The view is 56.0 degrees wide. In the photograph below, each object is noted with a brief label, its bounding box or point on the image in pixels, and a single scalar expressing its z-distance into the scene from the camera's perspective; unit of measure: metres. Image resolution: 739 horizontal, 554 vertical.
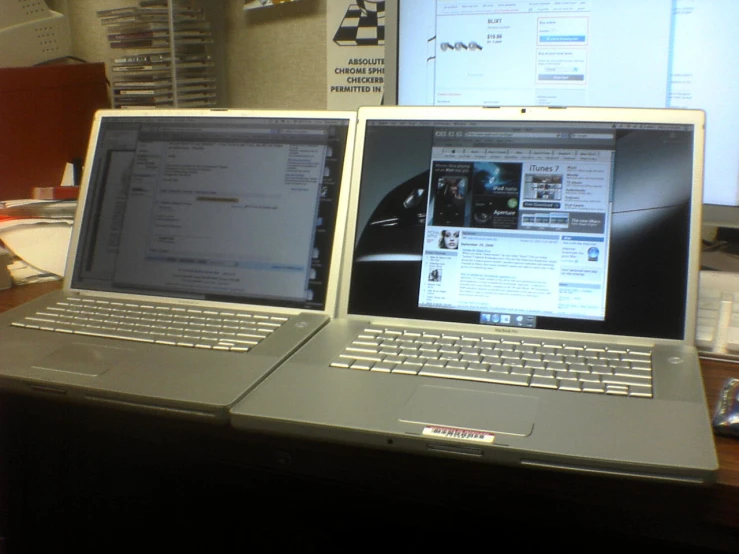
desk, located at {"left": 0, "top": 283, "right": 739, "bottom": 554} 0.52
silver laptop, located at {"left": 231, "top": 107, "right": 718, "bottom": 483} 0.56
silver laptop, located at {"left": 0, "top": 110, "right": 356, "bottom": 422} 0.73
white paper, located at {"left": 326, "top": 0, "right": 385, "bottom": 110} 1.34
